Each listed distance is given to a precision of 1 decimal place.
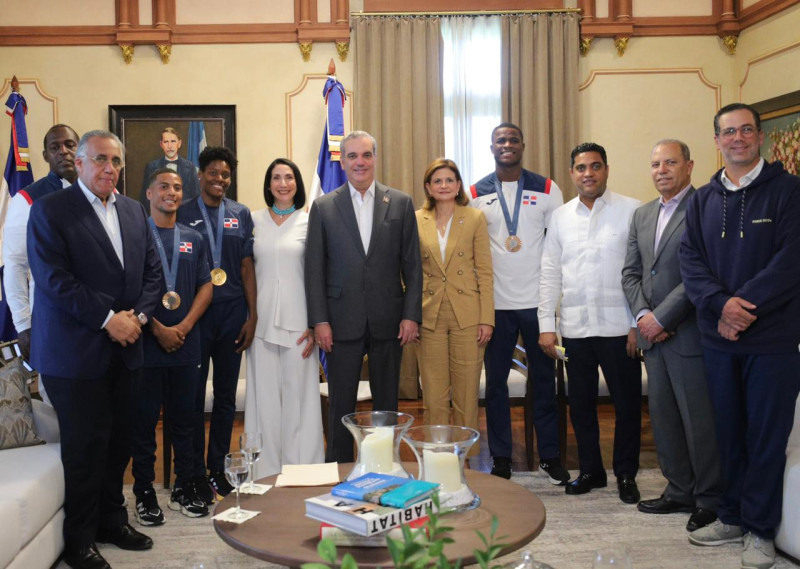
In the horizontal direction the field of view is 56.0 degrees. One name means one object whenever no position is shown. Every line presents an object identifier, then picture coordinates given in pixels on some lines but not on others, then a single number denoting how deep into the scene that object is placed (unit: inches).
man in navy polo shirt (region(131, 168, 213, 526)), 131.0
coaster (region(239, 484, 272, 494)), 88.4
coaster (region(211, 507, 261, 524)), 78.8
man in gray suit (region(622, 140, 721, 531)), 126.9
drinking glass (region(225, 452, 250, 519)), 84.4
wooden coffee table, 69.7
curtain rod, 232.9
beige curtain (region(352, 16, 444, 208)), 233.1
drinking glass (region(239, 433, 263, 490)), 89.4
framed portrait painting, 230.8
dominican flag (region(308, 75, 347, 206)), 207.0
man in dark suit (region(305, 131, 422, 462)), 137.3
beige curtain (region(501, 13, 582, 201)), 233.5
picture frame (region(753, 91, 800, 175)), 202.5
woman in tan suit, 145.3
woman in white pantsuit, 142.3
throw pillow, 120.0
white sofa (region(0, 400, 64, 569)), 94.5
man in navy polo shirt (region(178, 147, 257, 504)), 141.2
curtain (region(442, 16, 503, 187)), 236.8
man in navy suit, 106.5
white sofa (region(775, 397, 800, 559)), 108.1
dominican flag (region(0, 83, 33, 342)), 204.5
